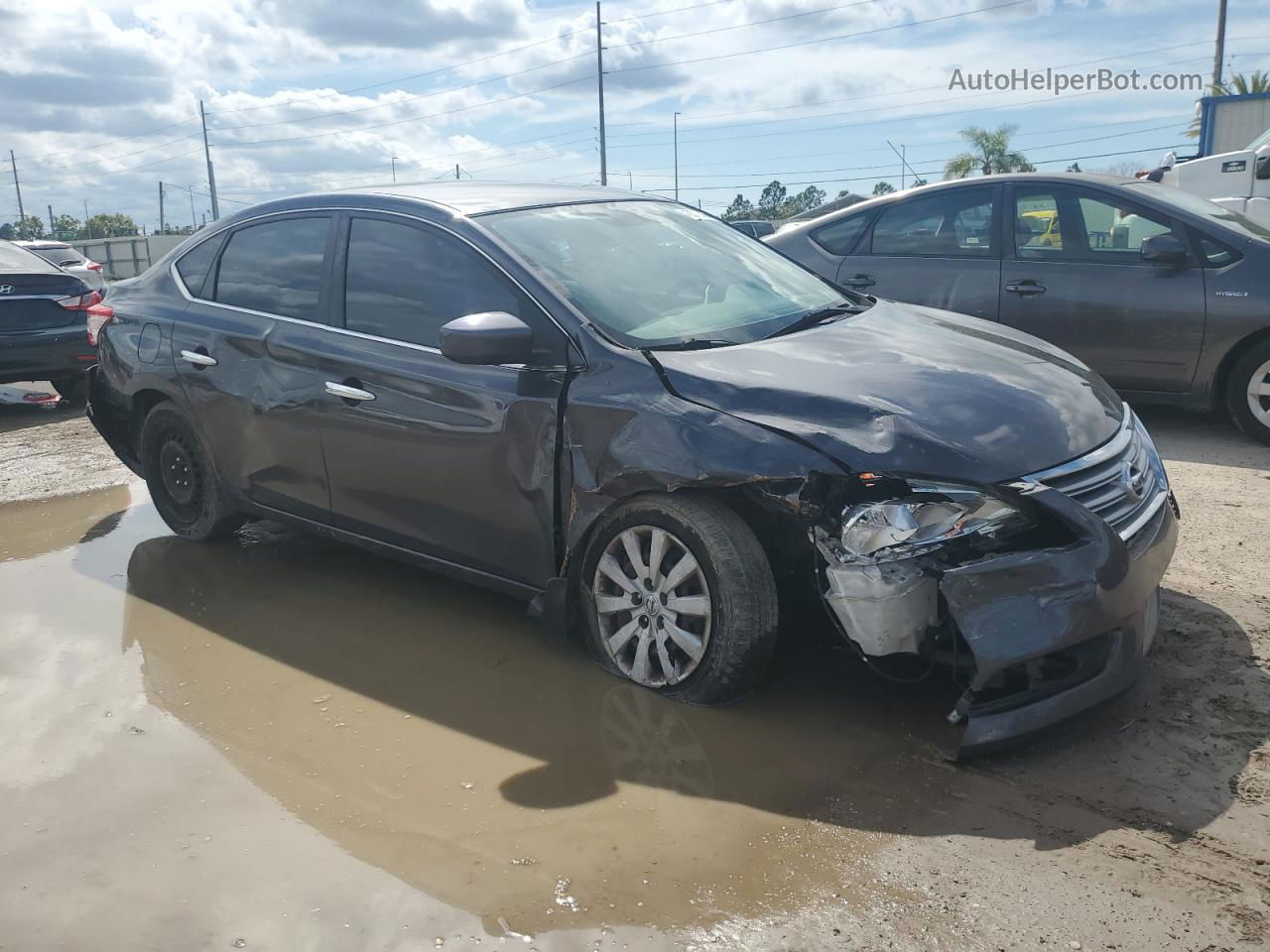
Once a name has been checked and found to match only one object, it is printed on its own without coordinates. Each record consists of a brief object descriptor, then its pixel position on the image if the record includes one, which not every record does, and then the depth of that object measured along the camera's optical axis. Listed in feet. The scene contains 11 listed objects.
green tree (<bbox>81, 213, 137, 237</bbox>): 313.12
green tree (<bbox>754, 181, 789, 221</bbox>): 329.48
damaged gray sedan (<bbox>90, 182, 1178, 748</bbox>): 10.33
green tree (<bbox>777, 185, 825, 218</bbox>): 249.96
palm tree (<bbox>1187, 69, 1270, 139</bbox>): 123.44
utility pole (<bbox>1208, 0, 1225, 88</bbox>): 131.34
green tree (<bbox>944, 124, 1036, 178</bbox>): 172.04
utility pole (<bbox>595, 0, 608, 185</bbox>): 180.45
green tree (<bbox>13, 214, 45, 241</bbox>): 316.81
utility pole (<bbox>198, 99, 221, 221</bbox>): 242.78
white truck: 36.04
